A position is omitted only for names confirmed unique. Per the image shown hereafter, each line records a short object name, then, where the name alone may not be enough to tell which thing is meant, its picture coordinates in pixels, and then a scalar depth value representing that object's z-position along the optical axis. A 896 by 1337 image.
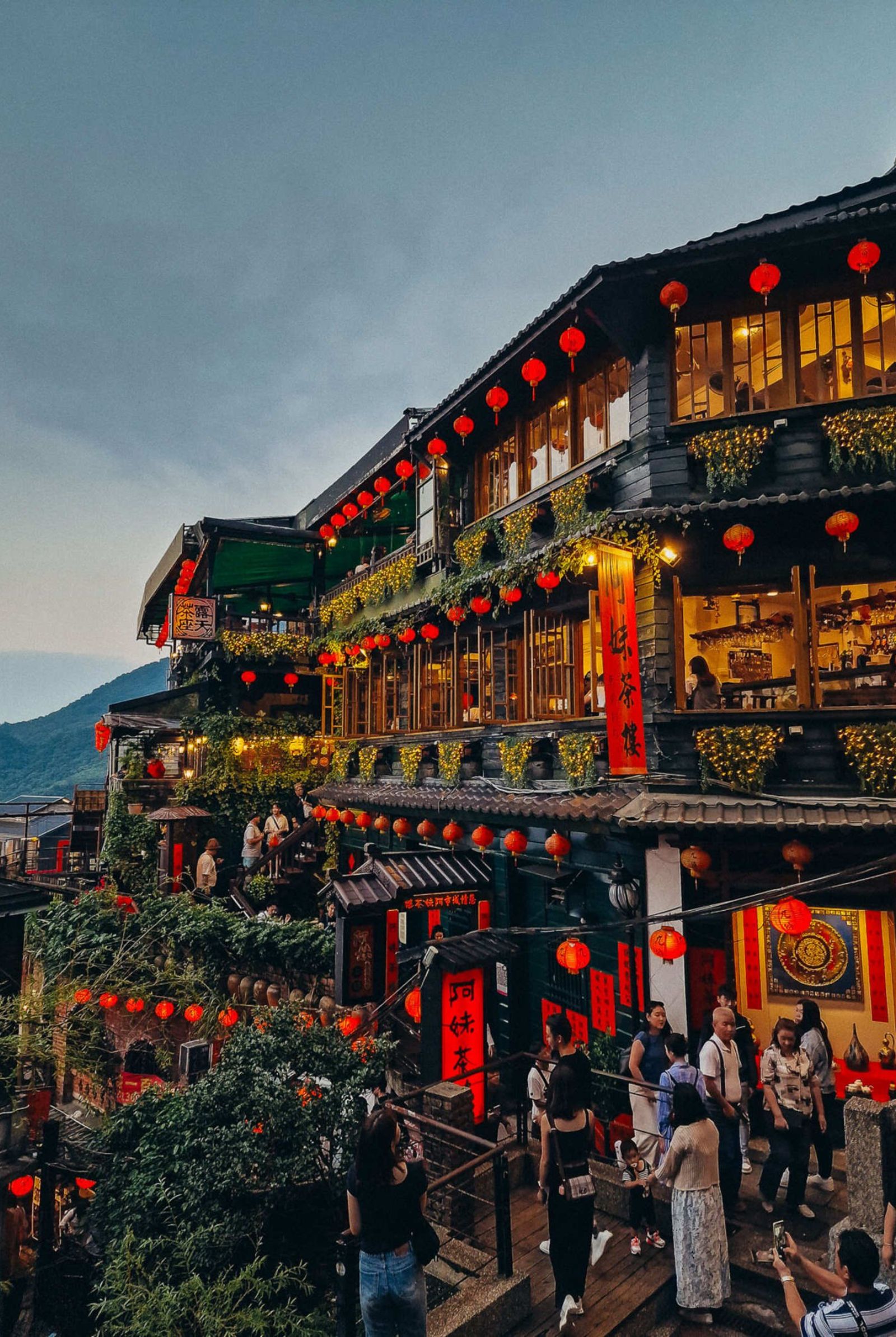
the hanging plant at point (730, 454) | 10.91
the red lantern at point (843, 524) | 10.00
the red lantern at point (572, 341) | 11.92
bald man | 7.09
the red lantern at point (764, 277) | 10.25
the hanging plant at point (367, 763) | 20.08
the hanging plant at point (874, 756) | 9.57
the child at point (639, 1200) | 7.41
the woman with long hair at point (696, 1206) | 5.95
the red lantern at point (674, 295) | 10.96
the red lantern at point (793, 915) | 8.35
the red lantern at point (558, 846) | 11.86
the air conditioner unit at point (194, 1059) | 14.69
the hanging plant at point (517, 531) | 14.12
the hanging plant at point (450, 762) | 15.80
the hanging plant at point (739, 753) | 10.29
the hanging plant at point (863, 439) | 10.24
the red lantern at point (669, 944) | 9.32
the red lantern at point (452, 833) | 14.48
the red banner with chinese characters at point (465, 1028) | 10.02
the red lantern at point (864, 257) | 9.79
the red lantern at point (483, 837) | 13.52
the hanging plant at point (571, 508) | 12.48
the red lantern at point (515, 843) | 12.86
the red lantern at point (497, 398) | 14.27
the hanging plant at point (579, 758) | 12.09
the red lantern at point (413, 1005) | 10.95
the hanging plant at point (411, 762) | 17.55
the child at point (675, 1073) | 7.09
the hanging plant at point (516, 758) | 13.59
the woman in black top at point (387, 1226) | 5.09
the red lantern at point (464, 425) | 15.49
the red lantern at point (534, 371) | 12.84
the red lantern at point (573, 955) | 10.32
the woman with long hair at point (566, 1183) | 6.06
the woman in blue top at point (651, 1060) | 8.08
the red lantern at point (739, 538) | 10.43
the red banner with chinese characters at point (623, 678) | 10.59
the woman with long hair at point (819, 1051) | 7.98
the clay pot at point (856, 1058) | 10.31
